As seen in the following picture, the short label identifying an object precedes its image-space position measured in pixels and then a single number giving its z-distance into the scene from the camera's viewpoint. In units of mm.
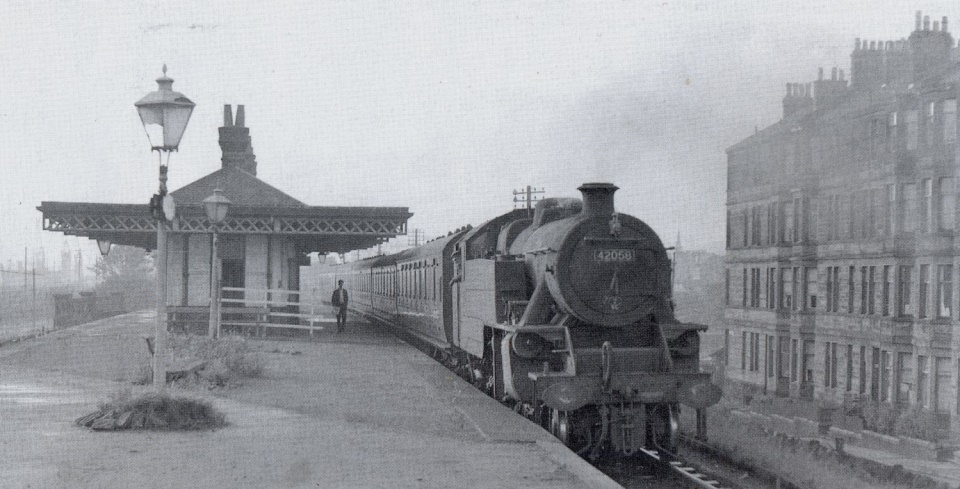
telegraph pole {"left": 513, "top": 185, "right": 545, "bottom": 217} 37372
